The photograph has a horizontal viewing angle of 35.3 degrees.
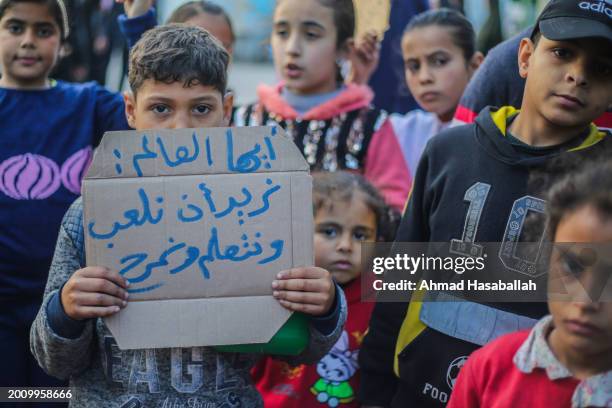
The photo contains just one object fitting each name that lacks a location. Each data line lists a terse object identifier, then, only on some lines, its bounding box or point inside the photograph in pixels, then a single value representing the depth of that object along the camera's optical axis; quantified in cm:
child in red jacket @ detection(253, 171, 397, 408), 312
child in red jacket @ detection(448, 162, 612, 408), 188
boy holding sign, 220
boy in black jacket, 245
